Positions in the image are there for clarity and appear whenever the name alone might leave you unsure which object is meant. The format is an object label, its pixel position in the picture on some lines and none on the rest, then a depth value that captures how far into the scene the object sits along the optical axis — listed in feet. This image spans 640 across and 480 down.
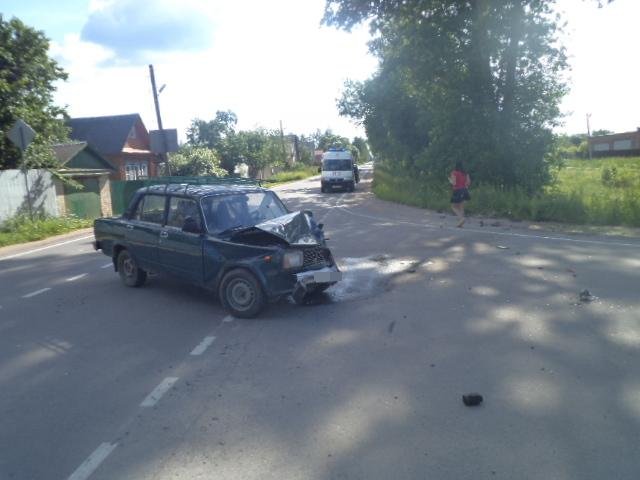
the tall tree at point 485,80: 71.36
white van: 122.31
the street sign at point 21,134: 55.77
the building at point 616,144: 241.31
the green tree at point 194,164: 144.05
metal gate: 73.82
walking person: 52.39
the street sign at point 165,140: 102.42
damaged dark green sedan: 22.91
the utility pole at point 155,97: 100.89
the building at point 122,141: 141.79
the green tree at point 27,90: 63.16
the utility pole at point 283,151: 273.13
